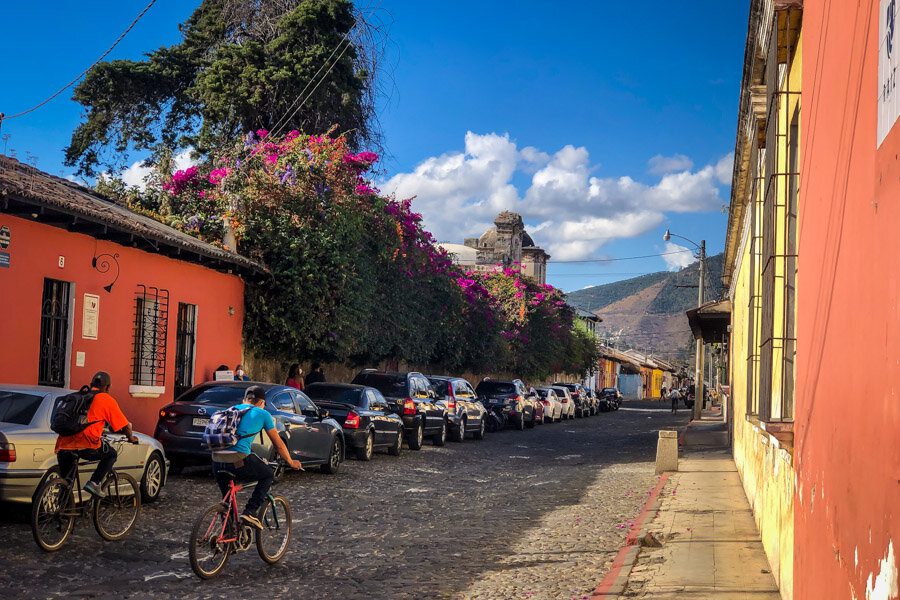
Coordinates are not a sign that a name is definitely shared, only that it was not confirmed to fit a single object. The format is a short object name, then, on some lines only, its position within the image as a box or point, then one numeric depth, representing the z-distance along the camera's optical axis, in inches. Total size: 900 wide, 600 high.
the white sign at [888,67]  129.1
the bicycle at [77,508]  362.6
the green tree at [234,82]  1296.8
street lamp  1728.6
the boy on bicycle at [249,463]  353.4
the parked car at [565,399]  1854.1
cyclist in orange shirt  380.5
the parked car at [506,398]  1358.3
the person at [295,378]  887.7
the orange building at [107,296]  602.5
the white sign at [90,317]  681.6
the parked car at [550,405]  1681.8
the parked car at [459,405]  1067.9
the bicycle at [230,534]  333.7
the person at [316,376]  942.4
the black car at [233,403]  600.1
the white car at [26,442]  389.1
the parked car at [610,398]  2637.8
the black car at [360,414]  775.1
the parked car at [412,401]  930.1
